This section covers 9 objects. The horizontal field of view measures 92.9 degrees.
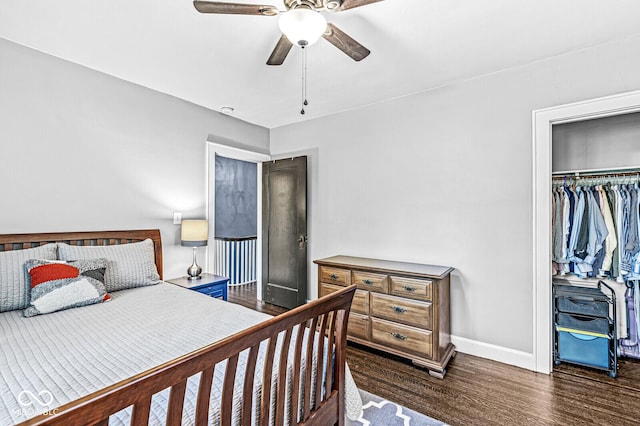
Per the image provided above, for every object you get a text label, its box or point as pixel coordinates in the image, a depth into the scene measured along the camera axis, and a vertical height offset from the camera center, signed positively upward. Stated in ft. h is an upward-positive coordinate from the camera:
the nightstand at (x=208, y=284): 9.66 -2.23
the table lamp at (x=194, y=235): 10.37 -0.69
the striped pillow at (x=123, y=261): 7.61 -1.23
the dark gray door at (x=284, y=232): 13.42 -0.76
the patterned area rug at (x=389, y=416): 6.39 -4.35
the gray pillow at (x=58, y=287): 6.15 -1.53
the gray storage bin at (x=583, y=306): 8.29 -2.52
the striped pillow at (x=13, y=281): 6.22 -1.36
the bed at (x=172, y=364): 2.77 -2.02
